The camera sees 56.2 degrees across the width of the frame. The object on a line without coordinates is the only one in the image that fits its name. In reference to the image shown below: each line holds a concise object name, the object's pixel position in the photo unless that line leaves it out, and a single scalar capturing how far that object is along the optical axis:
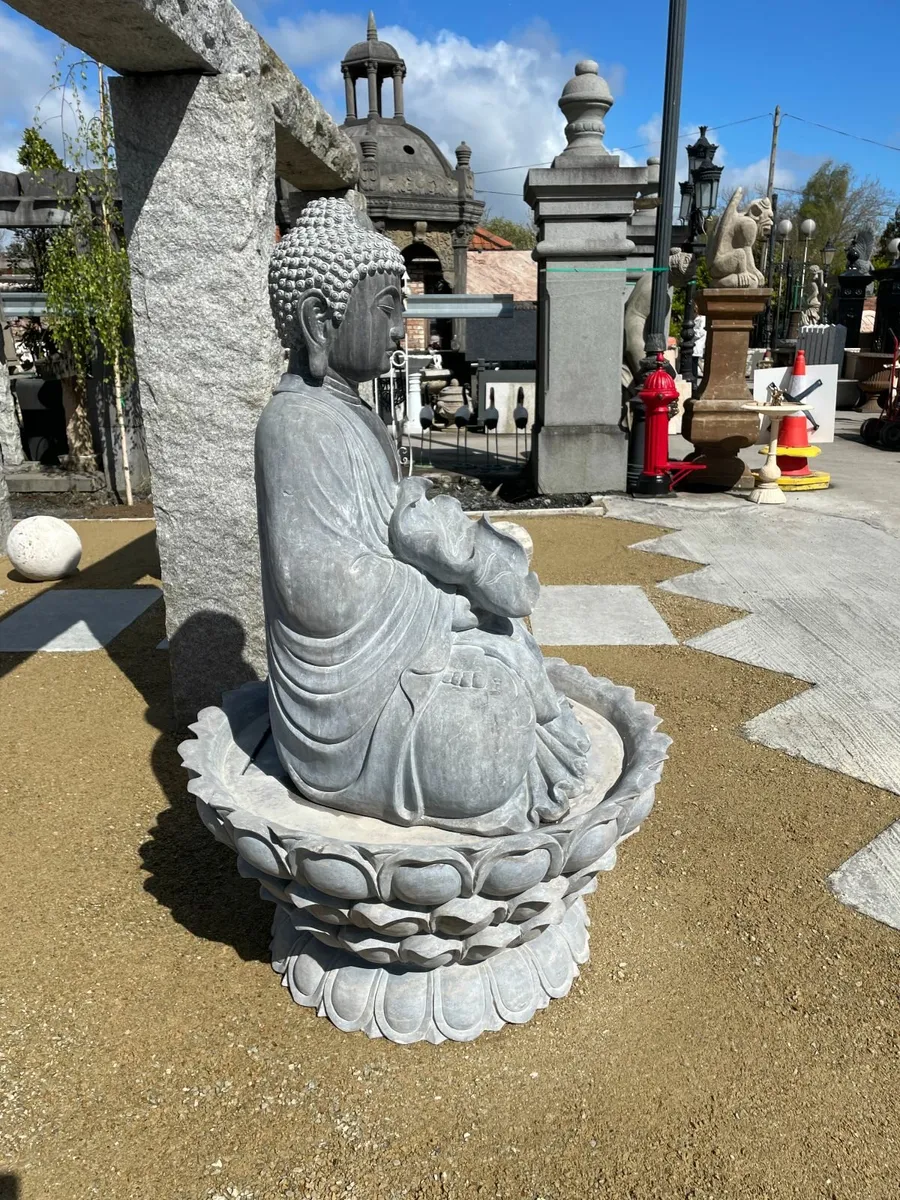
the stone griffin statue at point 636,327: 10.44
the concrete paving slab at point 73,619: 5.42
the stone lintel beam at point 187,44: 2.95
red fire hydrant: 8.73
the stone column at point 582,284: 8.59
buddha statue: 2.26
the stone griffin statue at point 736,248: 9.12
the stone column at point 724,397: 9.22
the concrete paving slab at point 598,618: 5.32
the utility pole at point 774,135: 29.27
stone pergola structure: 3.66
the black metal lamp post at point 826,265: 26.12
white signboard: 10.66
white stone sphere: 6.45
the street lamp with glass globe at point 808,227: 21.45
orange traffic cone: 9.44
